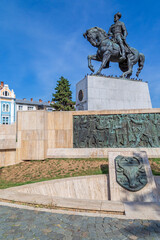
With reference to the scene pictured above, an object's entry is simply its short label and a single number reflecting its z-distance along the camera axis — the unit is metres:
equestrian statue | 17.06
